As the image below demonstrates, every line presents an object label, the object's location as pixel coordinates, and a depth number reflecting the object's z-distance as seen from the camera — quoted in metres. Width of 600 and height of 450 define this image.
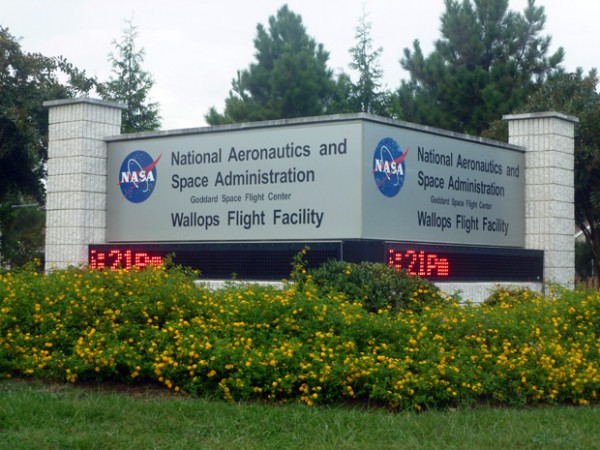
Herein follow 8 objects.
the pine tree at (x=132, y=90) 39.86
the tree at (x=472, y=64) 43.47
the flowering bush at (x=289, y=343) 9.51
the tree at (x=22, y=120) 25.27
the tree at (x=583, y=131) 27.75
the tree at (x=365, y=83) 48.88
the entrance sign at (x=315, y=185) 16.36
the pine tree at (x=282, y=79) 46.84
